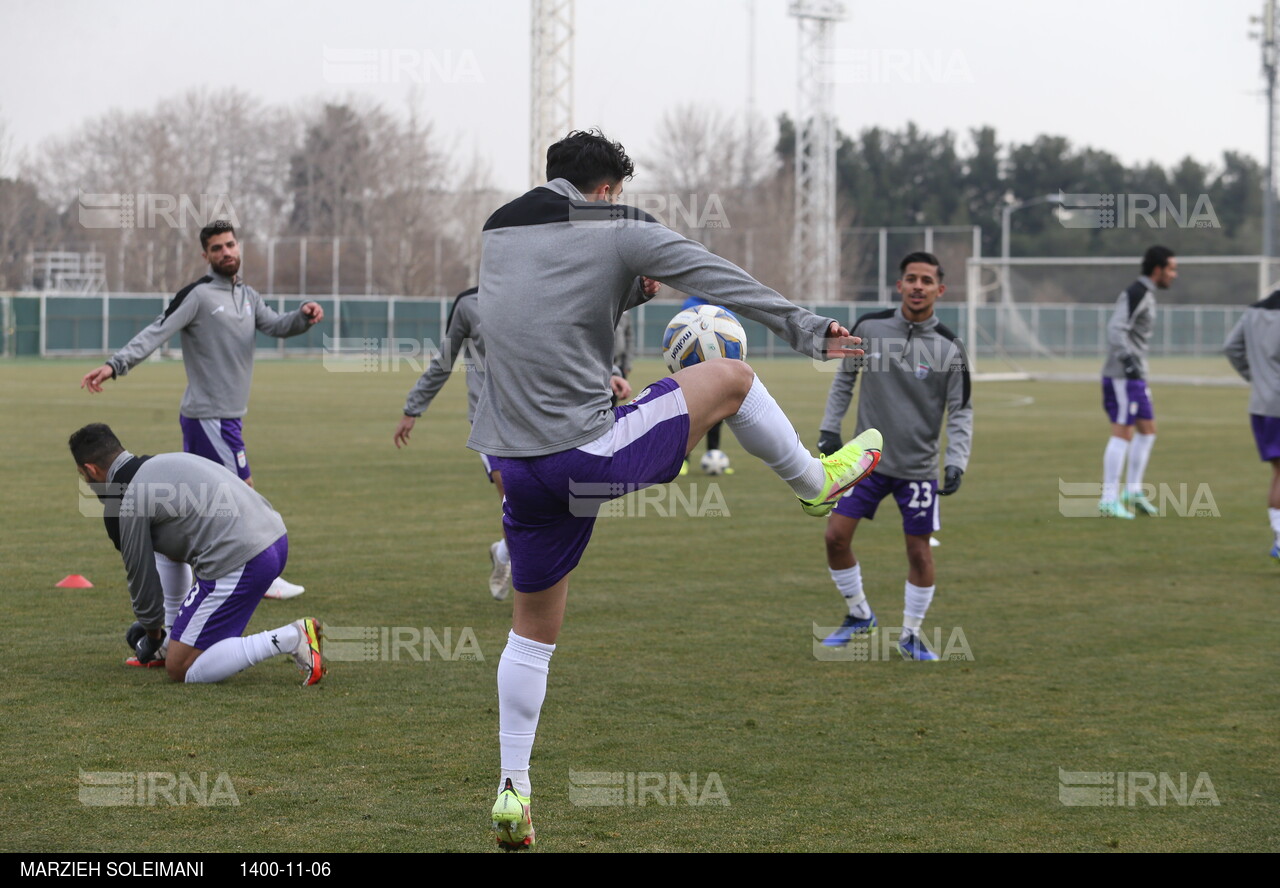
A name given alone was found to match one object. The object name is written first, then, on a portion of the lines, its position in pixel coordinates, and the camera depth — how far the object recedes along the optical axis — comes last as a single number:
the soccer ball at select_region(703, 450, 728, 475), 36.22
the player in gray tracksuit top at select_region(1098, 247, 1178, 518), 29.28
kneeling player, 14.53
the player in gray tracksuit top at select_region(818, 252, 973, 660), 16.11
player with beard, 19.47
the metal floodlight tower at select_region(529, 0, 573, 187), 95.56
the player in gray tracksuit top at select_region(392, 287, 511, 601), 18.84
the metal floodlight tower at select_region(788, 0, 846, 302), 129.00
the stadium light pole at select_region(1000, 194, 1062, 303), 90.69
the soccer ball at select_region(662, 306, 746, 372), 11.49
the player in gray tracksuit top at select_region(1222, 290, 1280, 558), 23.17
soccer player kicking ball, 9.20
